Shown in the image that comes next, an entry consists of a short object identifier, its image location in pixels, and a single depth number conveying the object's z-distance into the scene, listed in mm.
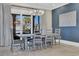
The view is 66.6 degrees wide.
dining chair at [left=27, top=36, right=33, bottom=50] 2805
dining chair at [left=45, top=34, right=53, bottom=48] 2953
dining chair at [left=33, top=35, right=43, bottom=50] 2649
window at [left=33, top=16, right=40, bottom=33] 4742
